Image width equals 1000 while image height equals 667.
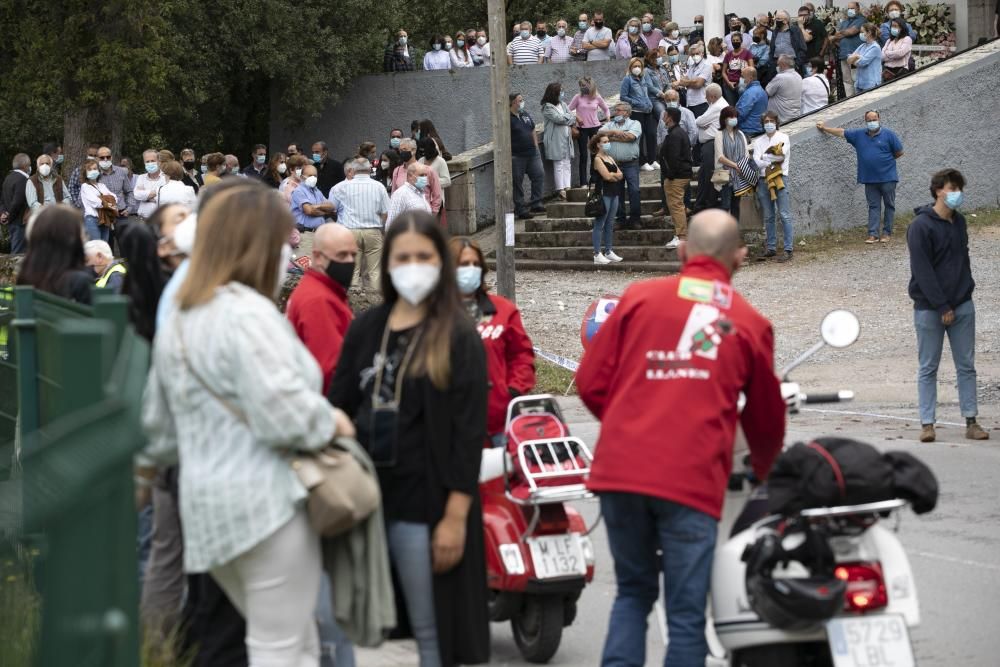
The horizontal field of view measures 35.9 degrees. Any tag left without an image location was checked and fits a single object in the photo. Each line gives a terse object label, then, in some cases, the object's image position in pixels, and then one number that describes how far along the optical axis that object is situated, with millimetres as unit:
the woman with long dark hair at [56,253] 7172
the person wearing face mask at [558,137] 23516
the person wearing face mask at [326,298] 6613
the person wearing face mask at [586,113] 23906
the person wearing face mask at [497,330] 7277
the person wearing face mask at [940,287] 11328
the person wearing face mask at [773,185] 20375
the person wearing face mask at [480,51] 32469
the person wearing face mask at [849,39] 26266
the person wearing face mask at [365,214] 18281
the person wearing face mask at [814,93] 23688
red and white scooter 6379
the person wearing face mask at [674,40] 29167
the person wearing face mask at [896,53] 25609
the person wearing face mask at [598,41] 30078
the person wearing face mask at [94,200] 21094
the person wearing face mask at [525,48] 30938
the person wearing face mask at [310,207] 19641
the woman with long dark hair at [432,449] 4836
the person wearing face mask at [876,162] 21062
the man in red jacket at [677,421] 4918
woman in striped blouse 4242
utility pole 16312
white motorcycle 4703
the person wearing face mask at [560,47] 31203
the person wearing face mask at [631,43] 29766
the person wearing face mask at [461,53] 32344
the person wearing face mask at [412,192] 18109
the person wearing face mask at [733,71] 23766
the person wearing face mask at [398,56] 33906
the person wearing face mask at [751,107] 21688
